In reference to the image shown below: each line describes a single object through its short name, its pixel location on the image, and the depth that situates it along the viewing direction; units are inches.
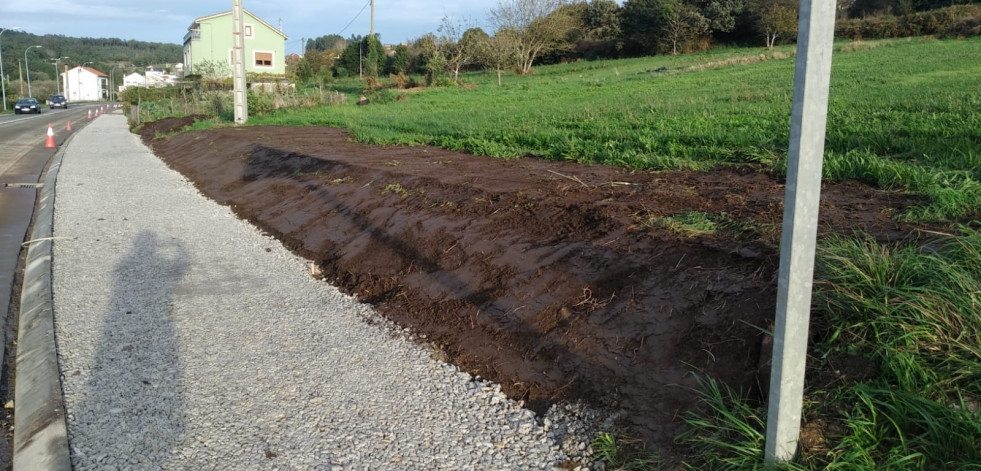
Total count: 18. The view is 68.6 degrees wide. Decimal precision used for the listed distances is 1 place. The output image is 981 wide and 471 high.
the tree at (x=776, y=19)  1662.2
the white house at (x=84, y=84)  4699.8
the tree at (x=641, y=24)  1945.1
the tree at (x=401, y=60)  2217.0
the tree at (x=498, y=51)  1665.8
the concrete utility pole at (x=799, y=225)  98.5
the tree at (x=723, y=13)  1828.2
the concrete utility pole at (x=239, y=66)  967.6
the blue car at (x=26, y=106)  2161.7
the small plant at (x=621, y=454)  132.1
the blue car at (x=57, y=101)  2738.7
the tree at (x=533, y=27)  1871.3
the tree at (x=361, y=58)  2170.8
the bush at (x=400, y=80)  1573.0
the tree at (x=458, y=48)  1726.1
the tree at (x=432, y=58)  1609.3
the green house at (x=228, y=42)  2465.6
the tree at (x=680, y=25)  1856.5
